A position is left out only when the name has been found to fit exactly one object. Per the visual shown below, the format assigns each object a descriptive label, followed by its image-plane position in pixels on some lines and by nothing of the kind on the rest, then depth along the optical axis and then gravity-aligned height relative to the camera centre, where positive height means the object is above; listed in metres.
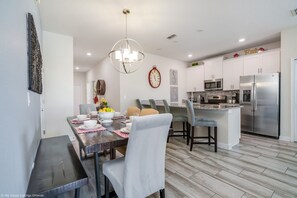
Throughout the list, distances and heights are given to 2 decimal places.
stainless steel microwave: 5.13 +0.45
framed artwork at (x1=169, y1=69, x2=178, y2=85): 5.87 +0.86
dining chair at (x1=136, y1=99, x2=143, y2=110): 4.69 -0.24
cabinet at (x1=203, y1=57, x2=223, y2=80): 5.13 +1.08
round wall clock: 5.21 +0.74
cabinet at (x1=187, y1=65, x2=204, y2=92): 5.79 +0.78
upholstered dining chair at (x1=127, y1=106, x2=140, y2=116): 2.72 -0.27
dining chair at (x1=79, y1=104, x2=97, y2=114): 3.17 -0.24
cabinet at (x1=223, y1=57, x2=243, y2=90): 4.64 +0.82
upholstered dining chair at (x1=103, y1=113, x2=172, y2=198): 1.12 -0.59
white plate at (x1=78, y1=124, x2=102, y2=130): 1.67 -0.36
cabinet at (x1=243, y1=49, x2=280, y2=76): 3.87 +0.99
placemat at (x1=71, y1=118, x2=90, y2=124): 2.07 -0.36
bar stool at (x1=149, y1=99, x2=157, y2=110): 3.95 -0.21
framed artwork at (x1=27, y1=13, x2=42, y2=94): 1.33 +0.43
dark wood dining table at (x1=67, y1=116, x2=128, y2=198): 1.19 -0.40
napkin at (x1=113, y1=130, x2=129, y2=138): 1.40 -0.39
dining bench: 1.04 -0.67
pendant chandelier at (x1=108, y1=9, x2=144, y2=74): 2.77 +1.00
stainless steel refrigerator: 3.66 -0.22
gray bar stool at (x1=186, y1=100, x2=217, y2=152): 2.84 -0.52
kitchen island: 2.95 -0.58
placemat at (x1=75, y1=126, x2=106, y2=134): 1.55 -0.38
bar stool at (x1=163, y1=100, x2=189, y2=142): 3.49 -0.54
